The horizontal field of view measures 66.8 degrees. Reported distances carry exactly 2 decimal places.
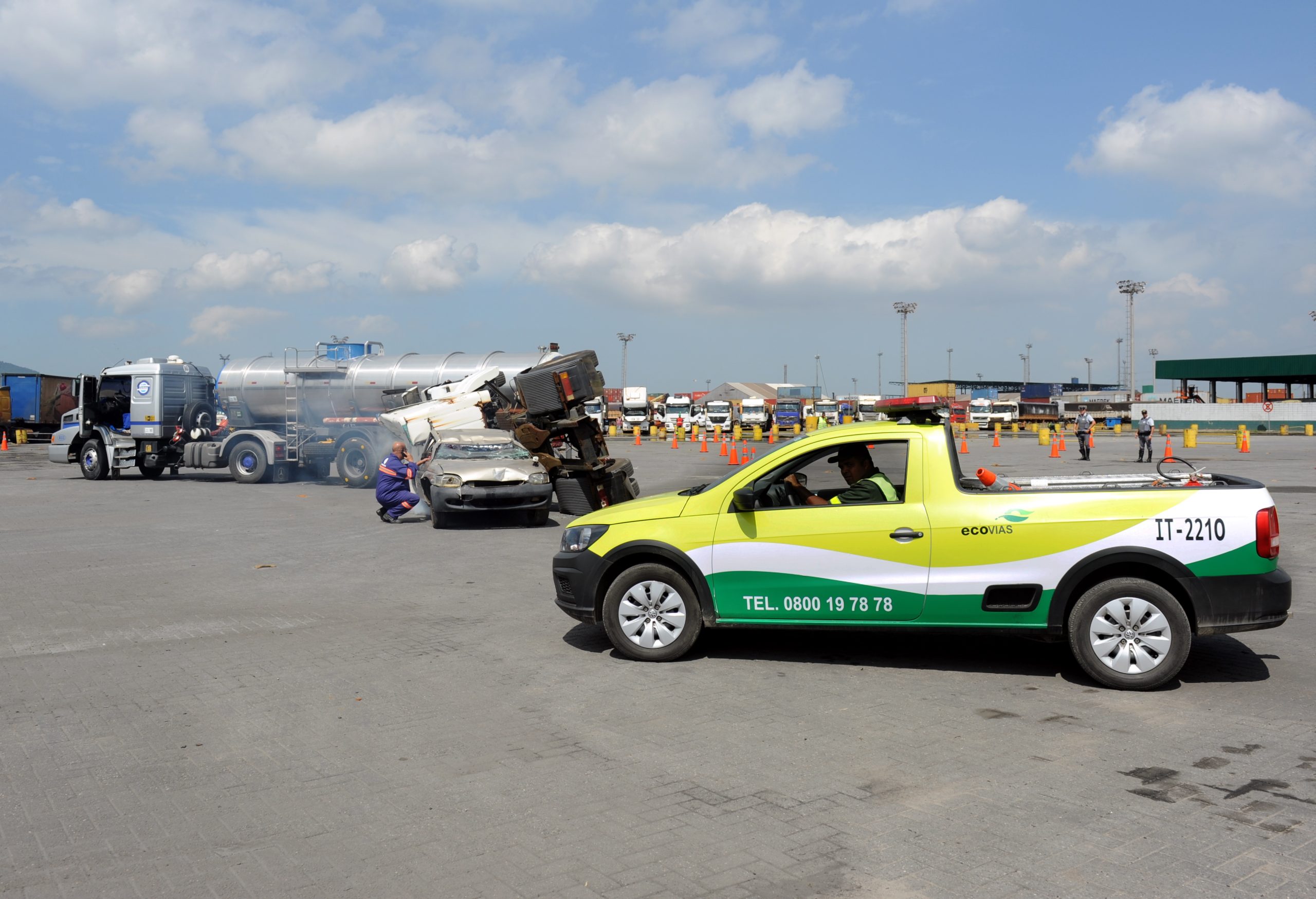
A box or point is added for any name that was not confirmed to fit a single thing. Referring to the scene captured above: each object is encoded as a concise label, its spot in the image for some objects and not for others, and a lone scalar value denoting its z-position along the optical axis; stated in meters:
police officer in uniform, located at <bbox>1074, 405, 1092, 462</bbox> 29.25
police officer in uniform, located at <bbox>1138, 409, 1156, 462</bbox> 28.70
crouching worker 15.97
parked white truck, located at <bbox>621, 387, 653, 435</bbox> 70.75
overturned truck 17.19
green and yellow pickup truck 6.14
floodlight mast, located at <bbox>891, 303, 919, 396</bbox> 87.51
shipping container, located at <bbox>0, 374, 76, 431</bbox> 49.44
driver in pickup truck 6.82
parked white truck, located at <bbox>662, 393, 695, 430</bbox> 75.44
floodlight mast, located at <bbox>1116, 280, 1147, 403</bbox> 94.81
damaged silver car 15.11
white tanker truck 24.48
